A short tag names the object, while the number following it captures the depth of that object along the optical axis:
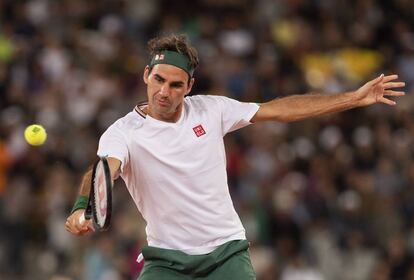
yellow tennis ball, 16.59
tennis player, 15.48
